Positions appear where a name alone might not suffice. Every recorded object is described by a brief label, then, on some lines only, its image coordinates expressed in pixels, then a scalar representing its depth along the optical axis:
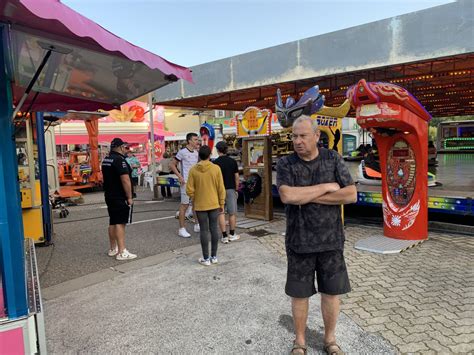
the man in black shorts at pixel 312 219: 2.44
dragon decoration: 5.45
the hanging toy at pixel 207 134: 8.90
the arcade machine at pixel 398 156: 5.00
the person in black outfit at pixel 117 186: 4.86
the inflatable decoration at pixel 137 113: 20.38
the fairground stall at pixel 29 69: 1.86
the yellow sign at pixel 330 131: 6.11
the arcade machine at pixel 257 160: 7.32
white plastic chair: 14.19
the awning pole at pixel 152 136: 11.85
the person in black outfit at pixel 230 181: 5.97
